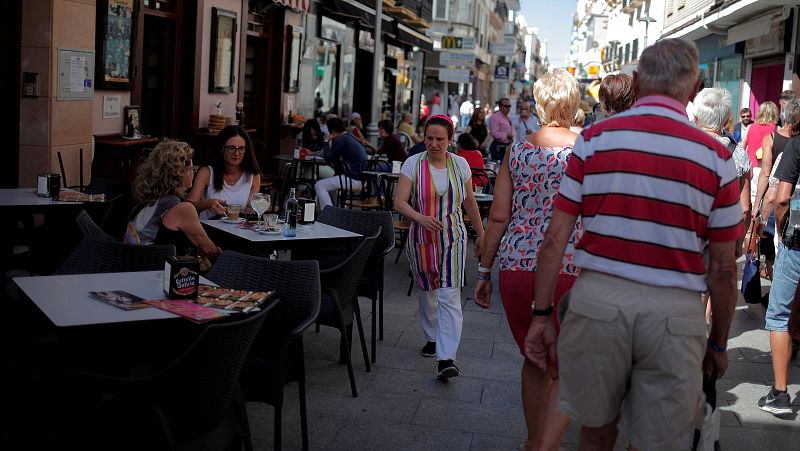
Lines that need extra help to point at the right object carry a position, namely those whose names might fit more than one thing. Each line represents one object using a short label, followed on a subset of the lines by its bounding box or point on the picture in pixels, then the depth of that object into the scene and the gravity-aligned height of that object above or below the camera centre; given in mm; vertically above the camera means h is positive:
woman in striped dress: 6531 -642
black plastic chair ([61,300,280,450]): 3334 -1013
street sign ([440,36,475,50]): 34312 +2466
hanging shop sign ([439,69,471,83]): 32000 +1256
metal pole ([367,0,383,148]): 19672 +520
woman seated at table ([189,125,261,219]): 7477 -545
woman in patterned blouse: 4555 -448
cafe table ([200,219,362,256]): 6242 -848
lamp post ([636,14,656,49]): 38569 +4212
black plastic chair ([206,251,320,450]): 4695 -877
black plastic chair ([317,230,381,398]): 5770 -1055
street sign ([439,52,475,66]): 32500 +1825
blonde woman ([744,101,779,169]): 12141 +94
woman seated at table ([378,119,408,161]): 13680 -516
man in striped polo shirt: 3178 -421
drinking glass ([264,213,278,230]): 6609 -772
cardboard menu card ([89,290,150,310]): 3916 -823
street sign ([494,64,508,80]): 38219 +1729
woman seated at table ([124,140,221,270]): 5879 -595
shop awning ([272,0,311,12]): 16573 +1695
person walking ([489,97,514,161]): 20188 -231
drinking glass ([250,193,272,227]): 6941 -698
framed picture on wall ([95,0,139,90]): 11078 +554
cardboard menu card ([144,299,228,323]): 3814 -827
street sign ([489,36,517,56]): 47188 +3274
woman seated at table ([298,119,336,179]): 15164 -475
